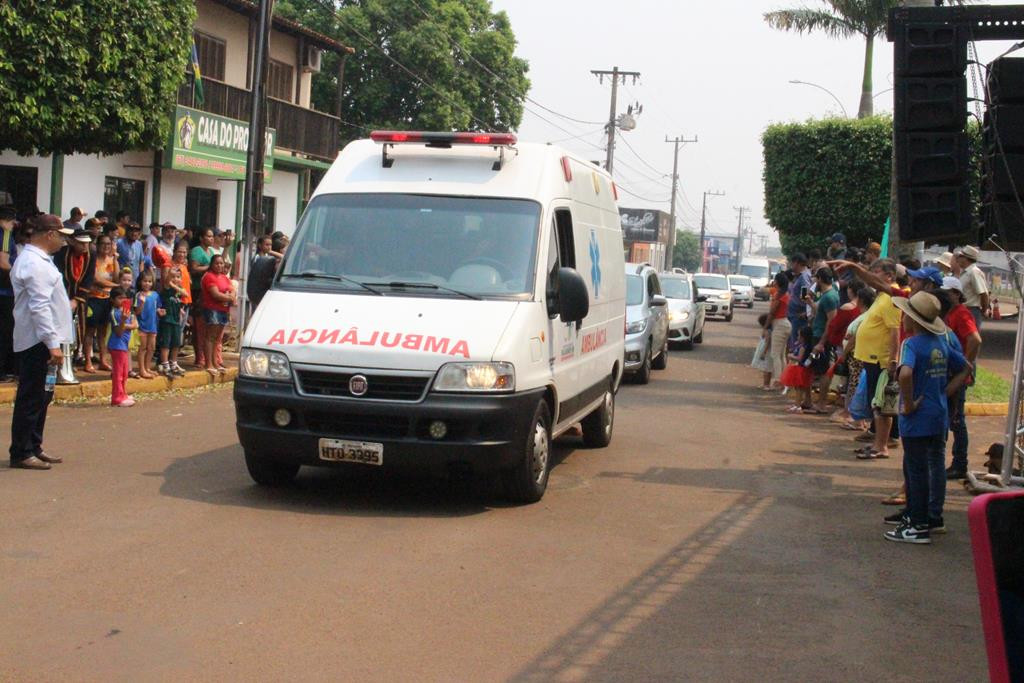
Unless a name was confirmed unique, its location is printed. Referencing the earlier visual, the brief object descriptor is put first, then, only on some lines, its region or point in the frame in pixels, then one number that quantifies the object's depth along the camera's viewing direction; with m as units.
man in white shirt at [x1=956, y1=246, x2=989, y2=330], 12.47
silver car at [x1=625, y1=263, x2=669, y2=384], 18.09
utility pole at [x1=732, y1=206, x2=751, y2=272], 151.12
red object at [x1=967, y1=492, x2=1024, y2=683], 3.05
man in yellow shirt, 12.02
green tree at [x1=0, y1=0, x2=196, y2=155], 15.27
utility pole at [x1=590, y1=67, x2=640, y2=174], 55.91
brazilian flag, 23.86
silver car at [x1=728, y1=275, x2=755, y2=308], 55.44
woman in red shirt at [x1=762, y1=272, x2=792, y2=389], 17.89
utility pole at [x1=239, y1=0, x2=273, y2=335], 17.94
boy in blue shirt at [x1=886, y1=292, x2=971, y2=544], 8.30
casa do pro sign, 24.42
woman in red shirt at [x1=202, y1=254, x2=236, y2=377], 15.12
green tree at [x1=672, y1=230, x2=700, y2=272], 157.88
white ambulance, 8.11
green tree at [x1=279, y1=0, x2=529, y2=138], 49.97
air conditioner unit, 33.25
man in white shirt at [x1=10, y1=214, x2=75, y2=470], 9.05
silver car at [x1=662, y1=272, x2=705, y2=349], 25.55
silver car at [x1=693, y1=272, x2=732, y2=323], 40.69
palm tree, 35.88
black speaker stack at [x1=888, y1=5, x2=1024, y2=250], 9.45
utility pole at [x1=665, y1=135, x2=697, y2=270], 90.03
